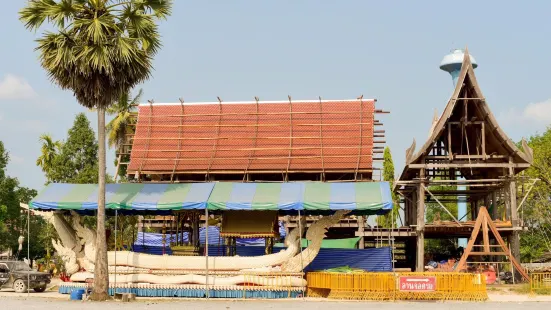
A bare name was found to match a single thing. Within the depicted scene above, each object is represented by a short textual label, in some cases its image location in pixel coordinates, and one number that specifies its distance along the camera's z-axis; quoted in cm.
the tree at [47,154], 5403
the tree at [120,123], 5288
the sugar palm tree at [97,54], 2503
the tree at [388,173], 5900
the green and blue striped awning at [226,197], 2622
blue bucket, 2592
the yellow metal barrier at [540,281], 2847
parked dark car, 3036
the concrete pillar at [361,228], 3950
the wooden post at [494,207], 3888
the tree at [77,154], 4844
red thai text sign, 2455
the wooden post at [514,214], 3538
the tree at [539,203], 5041
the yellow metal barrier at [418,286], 2459
